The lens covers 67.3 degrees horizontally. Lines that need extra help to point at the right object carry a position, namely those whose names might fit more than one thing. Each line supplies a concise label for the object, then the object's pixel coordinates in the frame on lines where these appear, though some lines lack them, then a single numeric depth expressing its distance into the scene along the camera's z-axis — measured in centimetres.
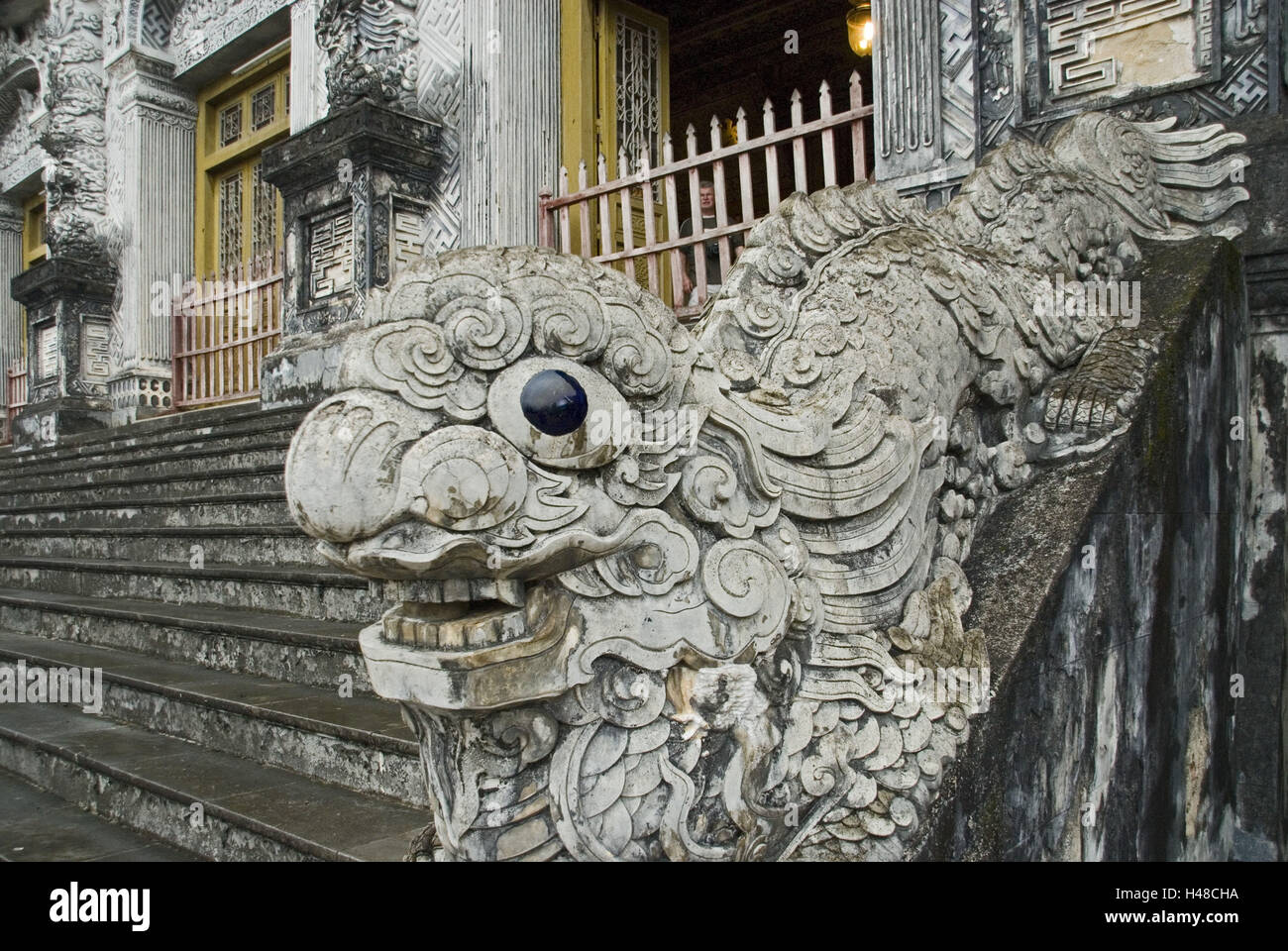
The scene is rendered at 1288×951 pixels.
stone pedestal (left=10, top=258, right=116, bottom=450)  1009
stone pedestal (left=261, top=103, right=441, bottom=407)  670
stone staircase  267
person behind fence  576
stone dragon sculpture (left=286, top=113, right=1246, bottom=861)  157
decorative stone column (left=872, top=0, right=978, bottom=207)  440
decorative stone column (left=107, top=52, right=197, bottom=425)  994
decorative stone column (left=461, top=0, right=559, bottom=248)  670
